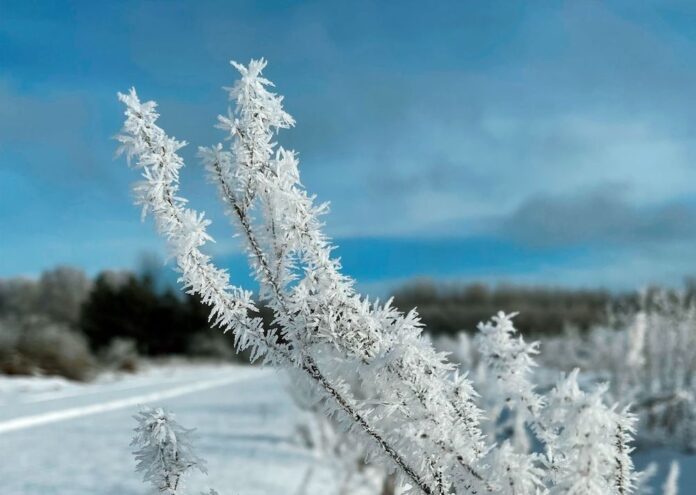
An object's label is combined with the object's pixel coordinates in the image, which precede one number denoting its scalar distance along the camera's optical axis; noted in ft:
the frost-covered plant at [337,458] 18.25
